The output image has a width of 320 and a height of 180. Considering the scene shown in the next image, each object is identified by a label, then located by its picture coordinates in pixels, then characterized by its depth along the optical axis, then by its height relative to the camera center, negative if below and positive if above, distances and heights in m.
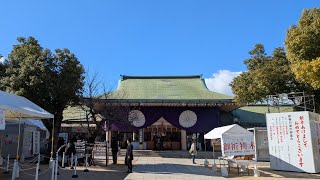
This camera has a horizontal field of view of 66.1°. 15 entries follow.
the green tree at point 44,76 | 12.66 +2.62
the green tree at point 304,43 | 9.46 +3.33
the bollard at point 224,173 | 10.02 -2.01
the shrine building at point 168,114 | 19.69 +0.86
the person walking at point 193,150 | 14.01 -1.48
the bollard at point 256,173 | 9.90 -2.01
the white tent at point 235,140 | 10.74 -0.77
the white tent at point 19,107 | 7.54 +0.63
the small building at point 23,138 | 15.37 -0.69
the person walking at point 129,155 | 10.65 -1.30
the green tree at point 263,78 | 15.46 +2.86
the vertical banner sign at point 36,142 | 17.25 -1.08
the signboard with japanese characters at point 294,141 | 10.14 -0.80
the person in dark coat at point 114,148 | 13.41 -1.27
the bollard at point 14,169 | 7.32 -1.24
